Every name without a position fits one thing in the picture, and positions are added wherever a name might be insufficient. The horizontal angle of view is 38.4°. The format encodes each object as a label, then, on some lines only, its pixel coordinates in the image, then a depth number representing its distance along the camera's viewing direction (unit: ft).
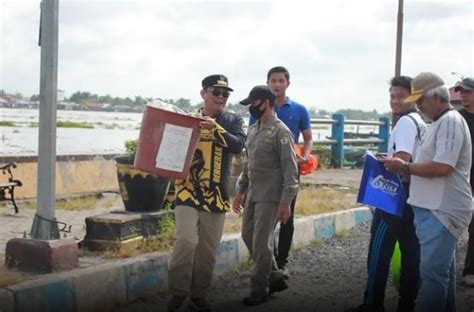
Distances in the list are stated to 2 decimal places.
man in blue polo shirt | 20.81
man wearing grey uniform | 18.08
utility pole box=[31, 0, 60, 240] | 17.72
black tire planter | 22.45
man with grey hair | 14.29
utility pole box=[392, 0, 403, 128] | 52.90
